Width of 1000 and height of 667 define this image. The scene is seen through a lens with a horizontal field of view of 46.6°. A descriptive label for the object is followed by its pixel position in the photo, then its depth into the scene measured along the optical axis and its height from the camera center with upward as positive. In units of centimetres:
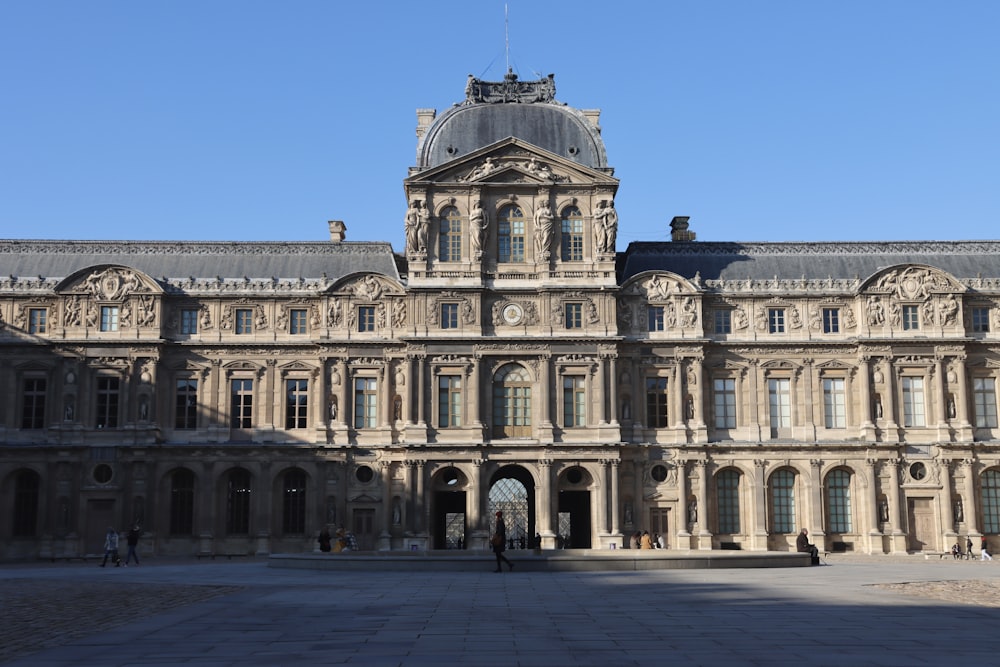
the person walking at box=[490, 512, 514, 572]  3808 -142
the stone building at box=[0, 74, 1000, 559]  6006 +552
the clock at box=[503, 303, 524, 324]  6078 +955
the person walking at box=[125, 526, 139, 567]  4966 -156
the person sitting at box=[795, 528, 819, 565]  5087 -223
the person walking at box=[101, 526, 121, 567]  4919 -178
